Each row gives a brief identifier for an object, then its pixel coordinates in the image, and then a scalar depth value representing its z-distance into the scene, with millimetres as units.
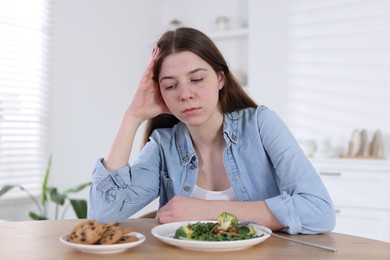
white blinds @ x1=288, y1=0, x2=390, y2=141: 3816
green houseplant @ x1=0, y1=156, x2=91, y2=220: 3175
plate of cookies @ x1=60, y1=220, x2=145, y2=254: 1084
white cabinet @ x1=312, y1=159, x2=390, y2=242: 3391
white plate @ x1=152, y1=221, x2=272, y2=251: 1068
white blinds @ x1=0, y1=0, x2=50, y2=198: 3469
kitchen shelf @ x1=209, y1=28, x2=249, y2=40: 4388
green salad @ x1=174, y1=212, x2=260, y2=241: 1120
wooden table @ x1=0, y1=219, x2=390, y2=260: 1082
